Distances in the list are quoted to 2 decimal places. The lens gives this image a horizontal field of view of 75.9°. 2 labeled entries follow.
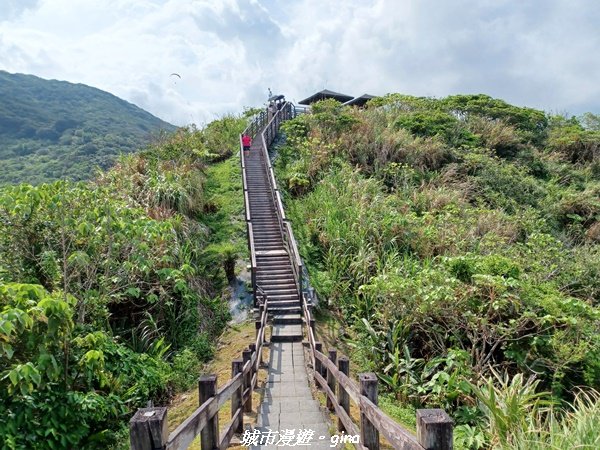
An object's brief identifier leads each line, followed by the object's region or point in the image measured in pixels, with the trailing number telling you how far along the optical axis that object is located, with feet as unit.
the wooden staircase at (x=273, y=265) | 29.73
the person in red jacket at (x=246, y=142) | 66.49
